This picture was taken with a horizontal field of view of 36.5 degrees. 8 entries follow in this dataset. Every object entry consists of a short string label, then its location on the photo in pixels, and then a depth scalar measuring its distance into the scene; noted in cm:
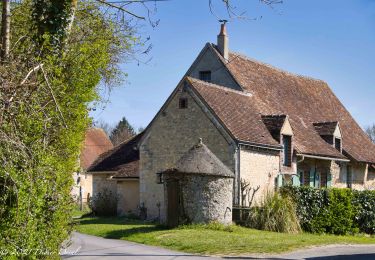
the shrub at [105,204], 3116
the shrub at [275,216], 2395
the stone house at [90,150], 5210
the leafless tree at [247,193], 2614
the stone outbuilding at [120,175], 3014
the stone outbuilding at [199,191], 2333
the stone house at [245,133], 2659
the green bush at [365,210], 2669
